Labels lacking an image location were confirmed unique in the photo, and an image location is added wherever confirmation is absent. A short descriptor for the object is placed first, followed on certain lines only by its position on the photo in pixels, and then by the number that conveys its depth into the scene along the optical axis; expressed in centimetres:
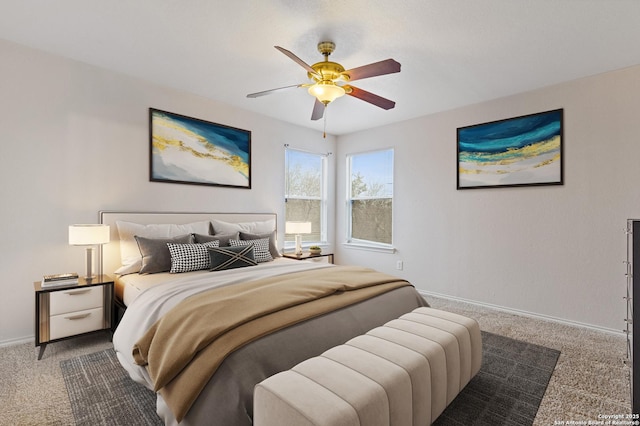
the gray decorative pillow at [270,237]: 365
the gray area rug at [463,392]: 180
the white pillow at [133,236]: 301
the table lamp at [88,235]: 266
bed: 142
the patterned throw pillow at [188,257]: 291
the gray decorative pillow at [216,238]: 331
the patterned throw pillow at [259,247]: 336
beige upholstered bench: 120
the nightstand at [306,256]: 433
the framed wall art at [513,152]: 345
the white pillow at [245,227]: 376
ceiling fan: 235
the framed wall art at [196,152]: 354
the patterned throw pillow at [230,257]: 300
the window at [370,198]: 504
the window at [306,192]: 499
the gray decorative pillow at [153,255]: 290
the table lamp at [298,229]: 450
